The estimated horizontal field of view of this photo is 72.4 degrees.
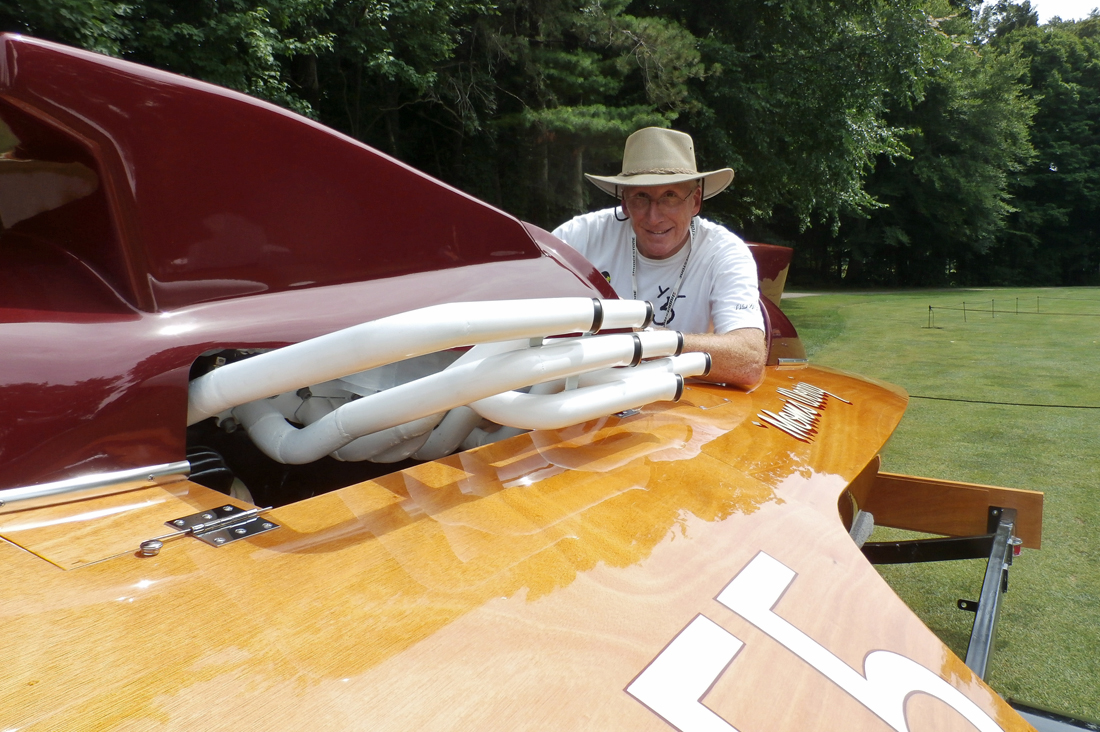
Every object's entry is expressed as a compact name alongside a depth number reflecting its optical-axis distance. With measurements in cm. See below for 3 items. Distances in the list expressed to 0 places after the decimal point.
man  258
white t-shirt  248
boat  72
